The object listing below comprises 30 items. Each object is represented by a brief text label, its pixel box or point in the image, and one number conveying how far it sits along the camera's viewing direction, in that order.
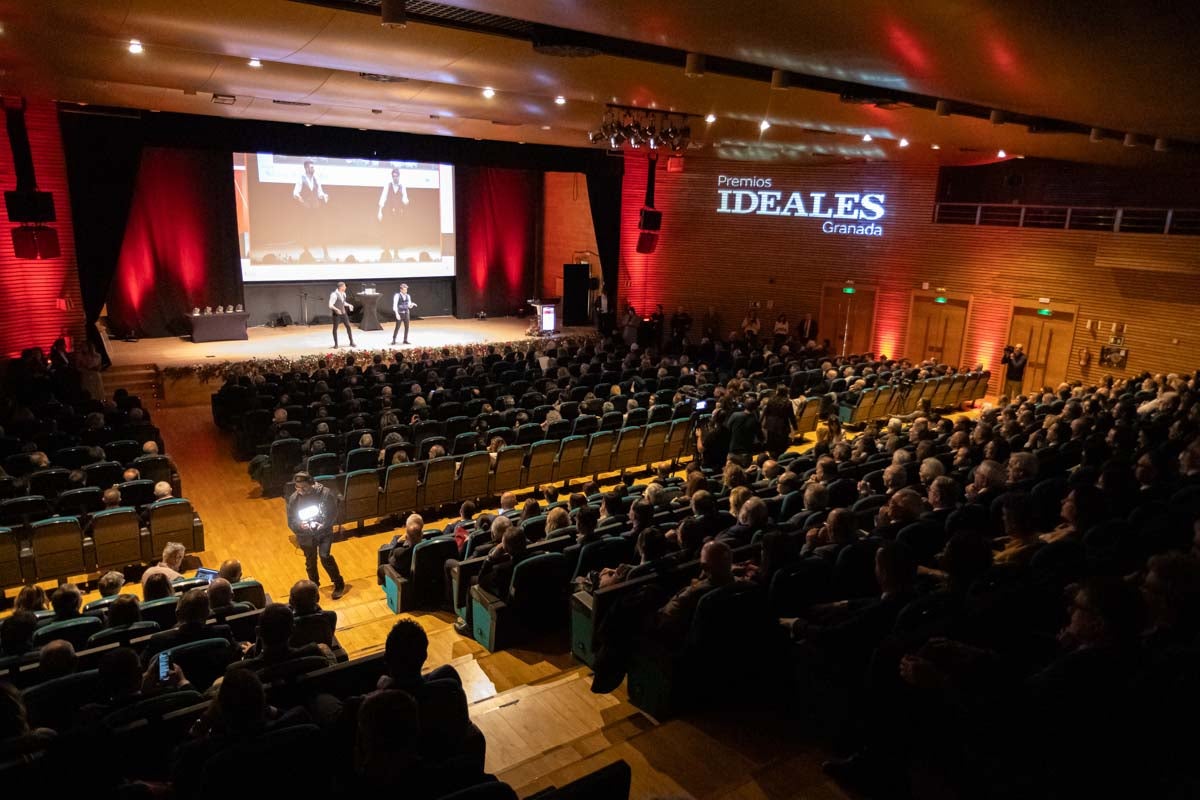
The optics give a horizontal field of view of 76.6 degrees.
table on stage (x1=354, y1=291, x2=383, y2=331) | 20.16
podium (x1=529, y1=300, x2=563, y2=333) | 20.64
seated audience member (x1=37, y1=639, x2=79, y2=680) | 3.99
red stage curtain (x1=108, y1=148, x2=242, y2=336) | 17.84
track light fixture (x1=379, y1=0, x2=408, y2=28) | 5.16
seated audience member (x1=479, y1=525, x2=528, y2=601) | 5.79
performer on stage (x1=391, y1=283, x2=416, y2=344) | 18.28
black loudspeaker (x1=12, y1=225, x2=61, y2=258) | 12.37
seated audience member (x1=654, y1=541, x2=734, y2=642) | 4.27
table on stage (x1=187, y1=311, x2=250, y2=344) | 17.48
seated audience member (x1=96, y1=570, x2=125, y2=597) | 5.76
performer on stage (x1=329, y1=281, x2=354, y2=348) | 17.67
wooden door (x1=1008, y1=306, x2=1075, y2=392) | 15.02
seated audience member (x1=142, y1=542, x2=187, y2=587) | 6.42
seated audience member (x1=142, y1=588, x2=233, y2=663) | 4.46
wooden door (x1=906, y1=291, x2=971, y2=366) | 16.69
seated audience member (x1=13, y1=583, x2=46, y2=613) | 5.34
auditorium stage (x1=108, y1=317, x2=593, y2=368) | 15.83
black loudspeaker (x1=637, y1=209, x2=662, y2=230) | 18.97
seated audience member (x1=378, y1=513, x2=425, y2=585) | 6.82
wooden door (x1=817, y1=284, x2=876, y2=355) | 18.31
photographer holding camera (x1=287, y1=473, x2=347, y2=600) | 7.17
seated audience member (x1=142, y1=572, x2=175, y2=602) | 5.31
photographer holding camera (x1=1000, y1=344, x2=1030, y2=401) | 15.10
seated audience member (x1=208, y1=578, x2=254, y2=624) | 4.99
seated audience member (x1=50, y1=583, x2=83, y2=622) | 5.11
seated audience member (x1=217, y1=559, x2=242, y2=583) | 5.84
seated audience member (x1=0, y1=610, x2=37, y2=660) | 4.50
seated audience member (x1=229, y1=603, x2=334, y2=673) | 3.93
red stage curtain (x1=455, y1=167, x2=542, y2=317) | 22.77
